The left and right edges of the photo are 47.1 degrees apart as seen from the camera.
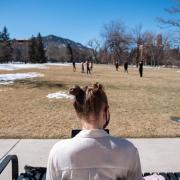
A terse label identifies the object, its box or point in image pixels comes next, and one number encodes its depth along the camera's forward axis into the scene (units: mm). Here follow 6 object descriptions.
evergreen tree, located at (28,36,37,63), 66239
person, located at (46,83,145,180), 1203
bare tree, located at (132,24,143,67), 55279
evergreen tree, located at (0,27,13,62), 59909
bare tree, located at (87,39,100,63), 64715
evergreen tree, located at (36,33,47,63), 66002
